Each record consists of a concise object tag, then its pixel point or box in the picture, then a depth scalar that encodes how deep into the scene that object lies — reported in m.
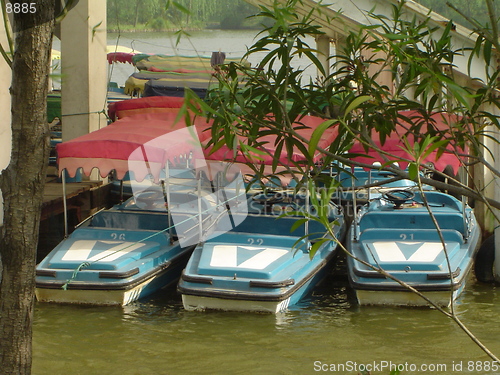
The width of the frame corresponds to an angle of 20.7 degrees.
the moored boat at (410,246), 15.25
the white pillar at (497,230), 17.56
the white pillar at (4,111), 17.91
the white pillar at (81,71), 24.10
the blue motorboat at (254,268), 15.02
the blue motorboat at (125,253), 15.65
